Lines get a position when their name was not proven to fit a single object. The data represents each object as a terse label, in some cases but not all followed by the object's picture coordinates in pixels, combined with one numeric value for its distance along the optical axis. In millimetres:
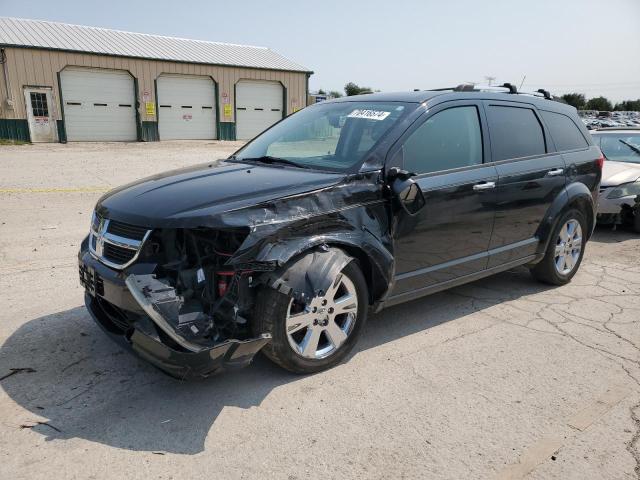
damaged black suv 3062
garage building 23094
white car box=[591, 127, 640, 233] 7922
